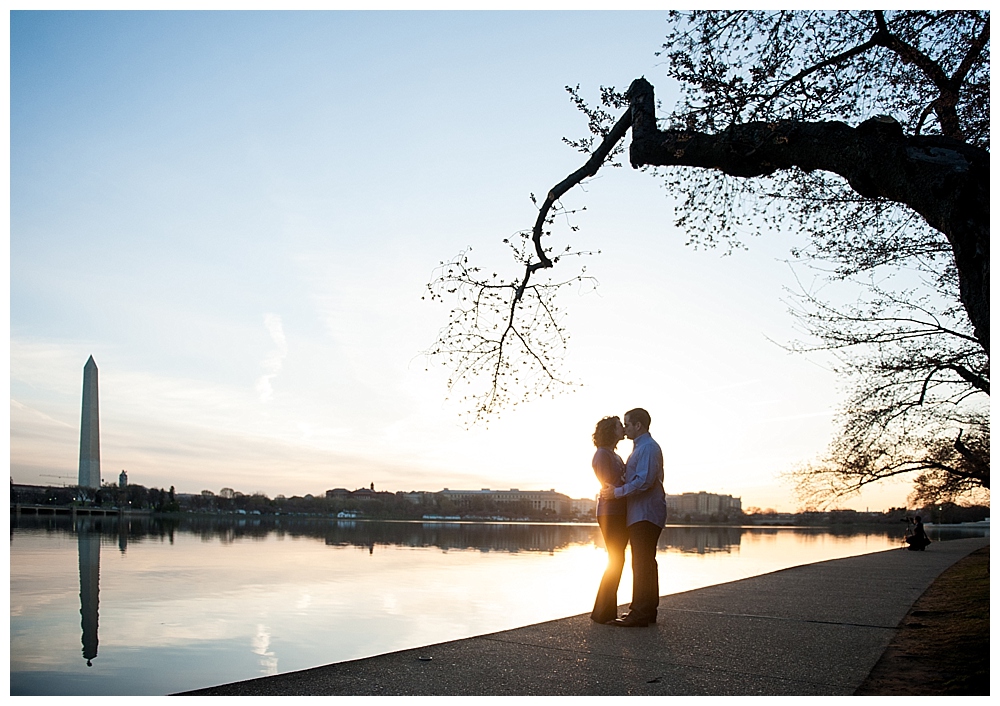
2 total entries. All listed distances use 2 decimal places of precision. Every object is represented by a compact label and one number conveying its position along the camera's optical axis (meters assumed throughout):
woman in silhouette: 7.29
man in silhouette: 7.18
